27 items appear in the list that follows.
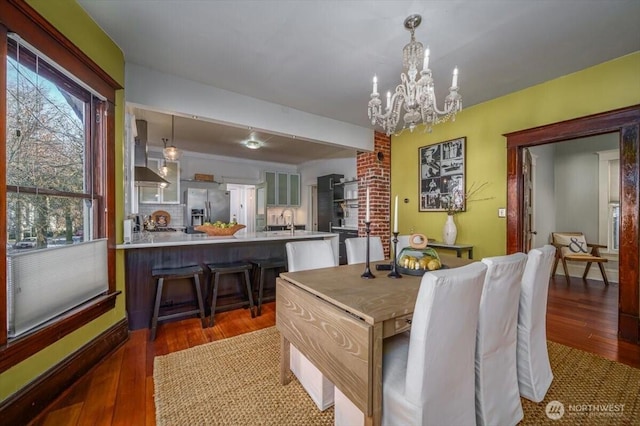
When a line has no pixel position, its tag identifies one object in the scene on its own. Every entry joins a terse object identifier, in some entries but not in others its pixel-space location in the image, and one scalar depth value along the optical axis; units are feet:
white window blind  4.66
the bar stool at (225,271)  8.80
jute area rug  4.75
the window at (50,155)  4.59
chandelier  6.16
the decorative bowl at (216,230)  10.32
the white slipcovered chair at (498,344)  4.06
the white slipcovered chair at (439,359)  3.17
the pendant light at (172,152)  12.81
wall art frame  12.01
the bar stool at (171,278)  7.91
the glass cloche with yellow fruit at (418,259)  5.86
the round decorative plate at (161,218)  18.15
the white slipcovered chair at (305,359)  4.99
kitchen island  8.60
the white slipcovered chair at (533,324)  4.91
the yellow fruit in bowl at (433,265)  5.84
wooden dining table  3.43
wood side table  11.21
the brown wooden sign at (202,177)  19.37
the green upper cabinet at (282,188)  22.13
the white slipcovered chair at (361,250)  8.15
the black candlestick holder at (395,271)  5.60
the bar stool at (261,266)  9.78
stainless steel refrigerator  18.80
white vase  11.69
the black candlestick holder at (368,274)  5.59
